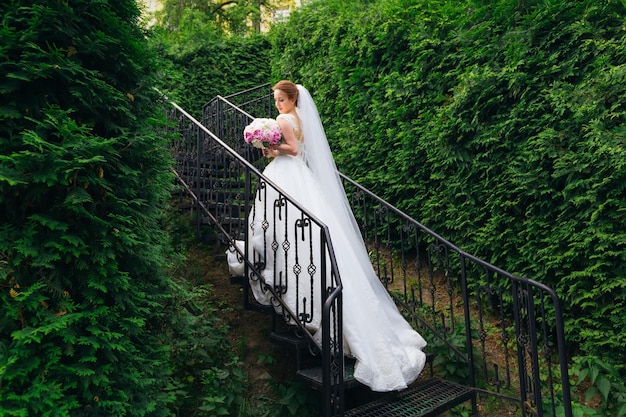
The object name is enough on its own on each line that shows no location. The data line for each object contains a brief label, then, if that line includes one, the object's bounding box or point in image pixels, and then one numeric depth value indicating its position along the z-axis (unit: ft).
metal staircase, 9.80
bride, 10.71
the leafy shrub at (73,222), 6.61
